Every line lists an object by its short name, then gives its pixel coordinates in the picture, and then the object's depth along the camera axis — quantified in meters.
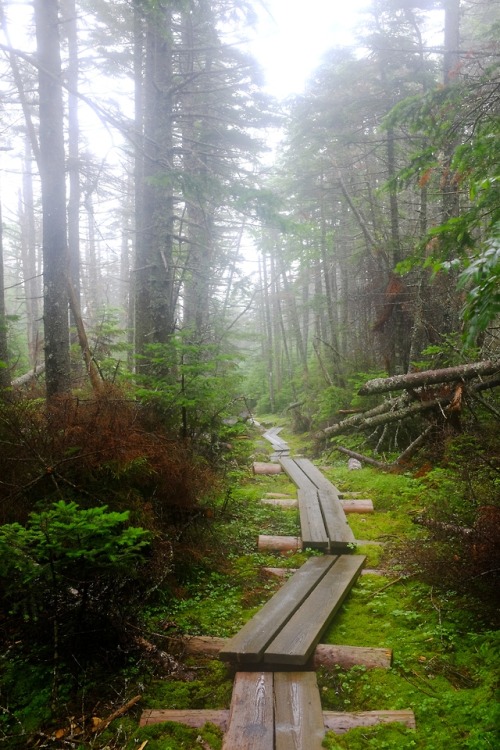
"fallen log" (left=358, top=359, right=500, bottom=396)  8.06
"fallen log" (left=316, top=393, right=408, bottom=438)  10.13
